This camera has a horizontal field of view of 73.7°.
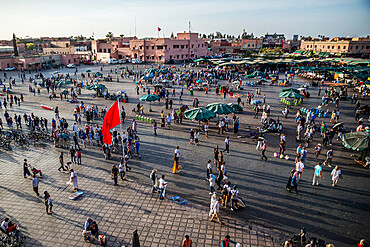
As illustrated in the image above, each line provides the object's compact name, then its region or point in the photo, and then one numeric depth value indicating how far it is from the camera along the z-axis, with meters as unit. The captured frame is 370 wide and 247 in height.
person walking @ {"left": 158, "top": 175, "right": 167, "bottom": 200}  11.32
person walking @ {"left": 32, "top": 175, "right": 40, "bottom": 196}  11.51
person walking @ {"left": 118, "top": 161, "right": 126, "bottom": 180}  13.04
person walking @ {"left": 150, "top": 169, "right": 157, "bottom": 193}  11.90
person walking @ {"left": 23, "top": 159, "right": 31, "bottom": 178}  13.13
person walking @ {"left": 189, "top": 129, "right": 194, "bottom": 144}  17.78
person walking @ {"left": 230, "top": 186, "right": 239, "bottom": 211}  10.70
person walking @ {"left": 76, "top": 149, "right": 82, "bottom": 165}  14.64
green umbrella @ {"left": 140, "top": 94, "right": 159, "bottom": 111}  23.48
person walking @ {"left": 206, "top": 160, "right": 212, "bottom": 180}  12.65
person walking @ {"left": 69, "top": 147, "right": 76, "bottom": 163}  14.69
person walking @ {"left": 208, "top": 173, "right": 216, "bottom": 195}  11.52
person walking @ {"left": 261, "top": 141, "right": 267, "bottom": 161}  15.14
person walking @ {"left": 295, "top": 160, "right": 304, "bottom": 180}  12.70
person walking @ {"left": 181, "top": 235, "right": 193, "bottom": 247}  7.90
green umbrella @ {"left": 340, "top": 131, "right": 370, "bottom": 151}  13.09
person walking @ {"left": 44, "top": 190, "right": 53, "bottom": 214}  10.38
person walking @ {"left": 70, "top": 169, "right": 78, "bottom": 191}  11.91
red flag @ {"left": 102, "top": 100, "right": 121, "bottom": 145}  11.99
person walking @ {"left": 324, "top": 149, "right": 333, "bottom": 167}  14.40
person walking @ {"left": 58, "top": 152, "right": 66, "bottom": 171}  13.81
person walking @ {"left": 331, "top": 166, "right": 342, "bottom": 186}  12.25
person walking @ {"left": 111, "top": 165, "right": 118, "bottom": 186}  12.42
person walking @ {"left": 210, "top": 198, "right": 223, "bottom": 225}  9.84
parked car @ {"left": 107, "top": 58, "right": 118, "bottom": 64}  69.56
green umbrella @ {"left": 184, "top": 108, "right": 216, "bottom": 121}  18.08
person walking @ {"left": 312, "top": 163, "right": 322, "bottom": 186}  12.23
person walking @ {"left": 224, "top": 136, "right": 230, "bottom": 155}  15.96
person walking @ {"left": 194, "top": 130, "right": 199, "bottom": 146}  17.38
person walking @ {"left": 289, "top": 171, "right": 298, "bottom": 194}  11.61
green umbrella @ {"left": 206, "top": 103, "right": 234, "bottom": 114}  19.09
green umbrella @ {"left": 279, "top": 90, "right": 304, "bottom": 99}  24.07
